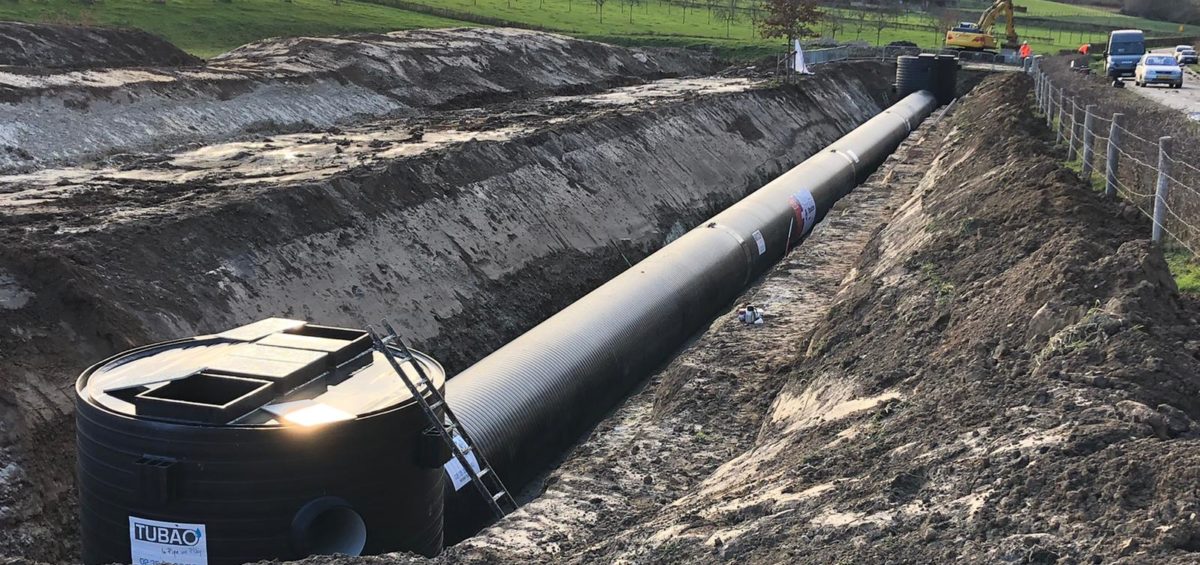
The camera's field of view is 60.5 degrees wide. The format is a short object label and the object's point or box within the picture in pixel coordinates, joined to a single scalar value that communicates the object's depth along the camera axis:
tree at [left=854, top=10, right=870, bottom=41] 85.93
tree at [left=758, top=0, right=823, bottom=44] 59.56
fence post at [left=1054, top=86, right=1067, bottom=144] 20.44
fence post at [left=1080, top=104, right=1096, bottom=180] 15.84
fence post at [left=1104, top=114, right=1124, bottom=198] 13.34
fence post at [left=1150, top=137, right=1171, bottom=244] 10.95
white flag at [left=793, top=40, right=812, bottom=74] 37.19
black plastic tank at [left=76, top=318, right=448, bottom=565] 6.58
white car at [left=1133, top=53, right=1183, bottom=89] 42.62
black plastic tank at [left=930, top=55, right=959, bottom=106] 44.00
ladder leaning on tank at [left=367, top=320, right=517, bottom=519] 7.50
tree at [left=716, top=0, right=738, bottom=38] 82.19
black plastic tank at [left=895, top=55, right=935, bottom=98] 44.09
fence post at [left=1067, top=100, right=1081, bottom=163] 17.44
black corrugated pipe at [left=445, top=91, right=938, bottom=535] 10.37
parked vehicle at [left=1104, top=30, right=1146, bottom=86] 45.09
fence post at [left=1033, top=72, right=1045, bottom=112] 31.53
